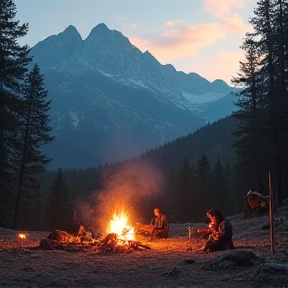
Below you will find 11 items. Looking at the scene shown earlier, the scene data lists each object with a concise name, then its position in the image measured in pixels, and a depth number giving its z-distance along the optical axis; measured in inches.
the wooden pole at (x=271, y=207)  507.2
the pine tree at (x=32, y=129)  1299.2
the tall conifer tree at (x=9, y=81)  1090.1
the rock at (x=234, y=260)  438.9
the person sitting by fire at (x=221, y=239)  583.5
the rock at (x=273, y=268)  393.1
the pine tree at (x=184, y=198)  2498.8
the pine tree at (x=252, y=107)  1437.6
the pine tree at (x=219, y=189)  2763.5
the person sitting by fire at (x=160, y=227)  815.1
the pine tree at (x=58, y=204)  2015.3
